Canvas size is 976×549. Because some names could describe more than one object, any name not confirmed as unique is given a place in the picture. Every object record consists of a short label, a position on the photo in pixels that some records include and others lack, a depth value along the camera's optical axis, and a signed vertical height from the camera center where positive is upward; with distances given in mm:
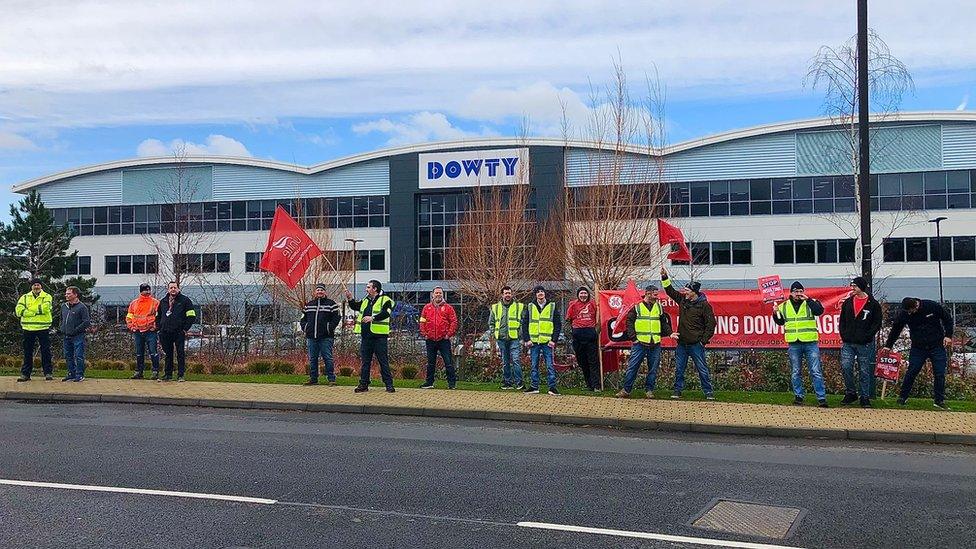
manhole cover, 5863 -1650
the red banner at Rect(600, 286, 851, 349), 15031 -524
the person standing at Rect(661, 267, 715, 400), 13367 -600
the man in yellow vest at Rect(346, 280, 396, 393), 13844 -591
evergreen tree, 23281 +1315
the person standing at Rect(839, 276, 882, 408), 12359 -664
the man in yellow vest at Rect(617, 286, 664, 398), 13398 -701
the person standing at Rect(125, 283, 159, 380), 15883 -510
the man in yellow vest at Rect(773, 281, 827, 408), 12688 -608
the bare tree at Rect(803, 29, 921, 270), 43188 +7049
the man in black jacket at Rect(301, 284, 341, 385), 14851 -516
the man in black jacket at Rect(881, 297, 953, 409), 12195 -677
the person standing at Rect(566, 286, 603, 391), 14648 -771
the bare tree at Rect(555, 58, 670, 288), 25500 +2404
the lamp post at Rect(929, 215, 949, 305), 42109 +2377
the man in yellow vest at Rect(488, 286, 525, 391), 14562 -667
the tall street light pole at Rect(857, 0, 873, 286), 13008 +2332
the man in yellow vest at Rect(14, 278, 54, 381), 15672 -349
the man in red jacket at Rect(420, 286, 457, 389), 14789 -643
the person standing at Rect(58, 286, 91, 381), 15602 -591
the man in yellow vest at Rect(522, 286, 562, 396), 14148 -637
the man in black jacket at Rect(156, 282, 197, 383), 15438 -401
